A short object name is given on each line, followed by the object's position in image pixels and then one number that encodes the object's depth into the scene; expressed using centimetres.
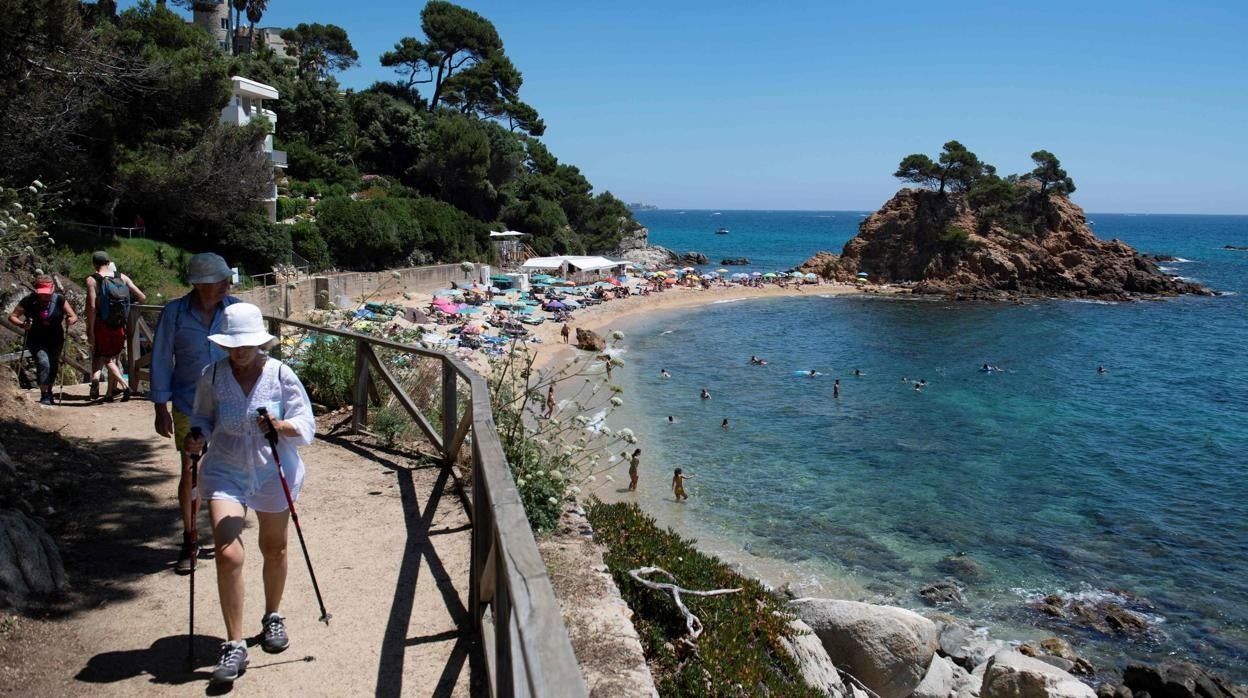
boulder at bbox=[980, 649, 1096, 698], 983
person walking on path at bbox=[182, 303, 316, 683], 371
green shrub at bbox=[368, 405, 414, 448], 751
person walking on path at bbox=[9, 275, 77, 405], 863
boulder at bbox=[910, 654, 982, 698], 967
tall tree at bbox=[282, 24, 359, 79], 7362
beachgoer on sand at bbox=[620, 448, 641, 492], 1679
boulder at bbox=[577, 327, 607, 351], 3316
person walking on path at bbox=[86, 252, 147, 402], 795
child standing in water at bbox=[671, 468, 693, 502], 1716
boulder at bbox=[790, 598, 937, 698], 931
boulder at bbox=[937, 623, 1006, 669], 1120
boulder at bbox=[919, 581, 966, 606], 1341
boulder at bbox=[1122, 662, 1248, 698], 1059
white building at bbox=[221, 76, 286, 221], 3594
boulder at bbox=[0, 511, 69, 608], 420
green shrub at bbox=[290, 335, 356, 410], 867
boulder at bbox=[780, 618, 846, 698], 676
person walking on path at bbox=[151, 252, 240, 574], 453
